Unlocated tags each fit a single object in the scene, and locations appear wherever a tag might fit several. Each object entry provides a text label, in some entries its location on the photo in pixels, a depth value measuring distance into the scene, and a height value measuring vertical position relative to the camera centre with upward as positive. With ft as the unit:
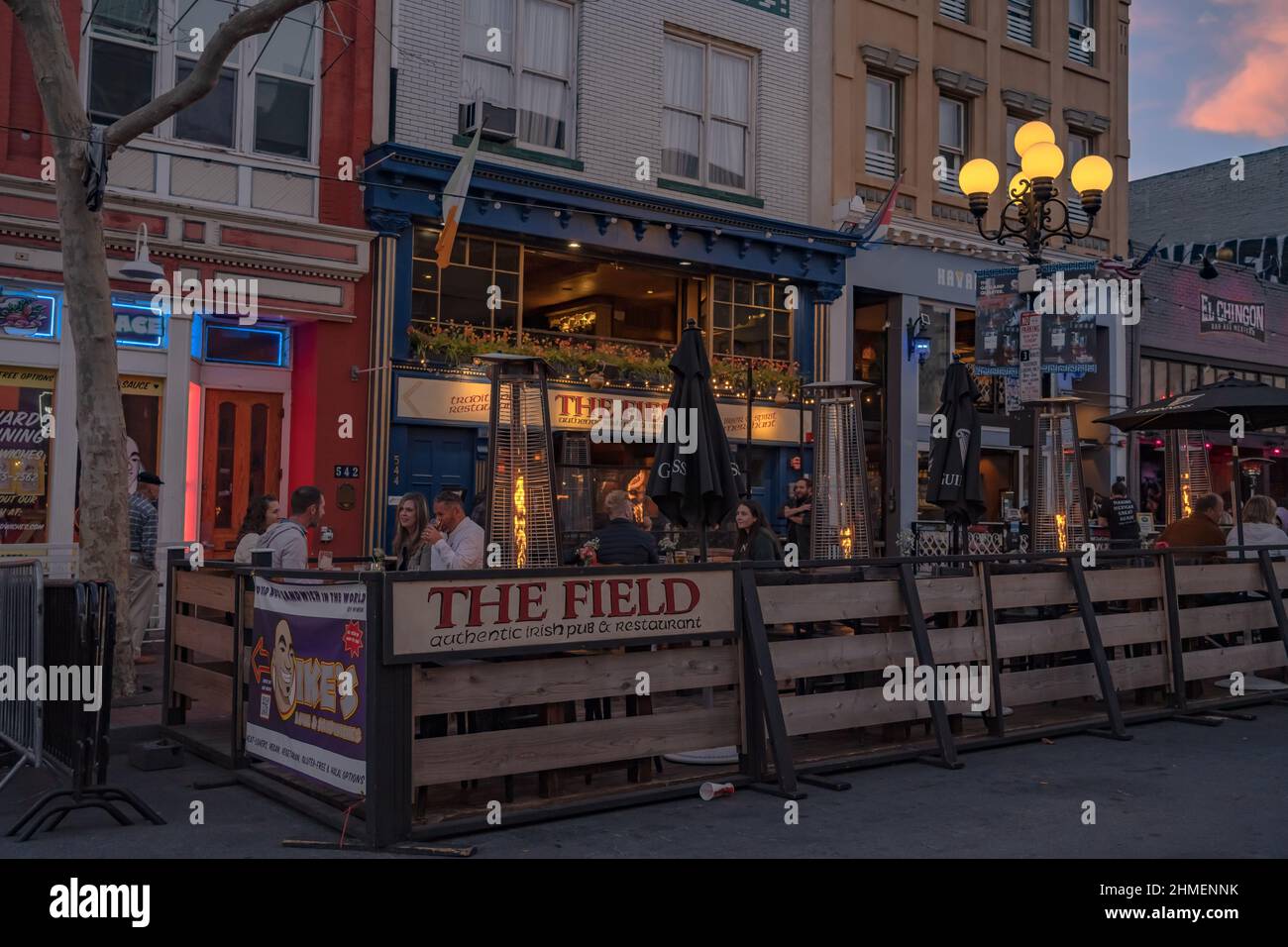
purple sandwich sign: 20.22 -3.06
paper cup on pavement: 22.89 -5.20
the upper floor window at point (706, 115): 63.67 +21.03
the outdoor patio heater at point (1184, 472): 61.11 +2.48
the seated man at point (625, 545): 33.94 -0.90
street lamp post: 43.57 +12.38
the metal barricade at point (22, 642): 22.22 -2.54
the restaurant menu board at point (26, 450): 44.37 +2.03
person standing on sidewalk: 39.17 -1.51
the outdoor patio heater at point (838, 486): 47.06 +1.10
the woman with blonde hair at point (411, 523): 32.86 -0.35
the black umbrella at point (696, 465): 29.58 +1.18
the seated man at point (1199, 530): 39.07 -0.35
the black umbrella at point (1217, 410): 41.57 +3.91
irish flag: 50.75 +13.01
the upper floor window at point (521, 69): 56.65 +20.98
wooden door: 50.34 +2.09
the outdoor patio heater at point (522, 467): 36.42 +1.36
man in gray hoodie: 29.45 -0.74
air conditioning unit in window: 54.85 +17.66
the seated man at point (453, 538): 30.50 -0.68
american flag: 55.28 +11.55
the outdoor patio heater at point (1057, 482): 45.32 +1.31
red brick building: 44.86 +9.52
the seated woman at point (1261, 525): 41.45 -0.19
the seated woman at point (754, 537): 34.35 -0.66
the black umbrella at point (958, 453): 41.57 +2.14
